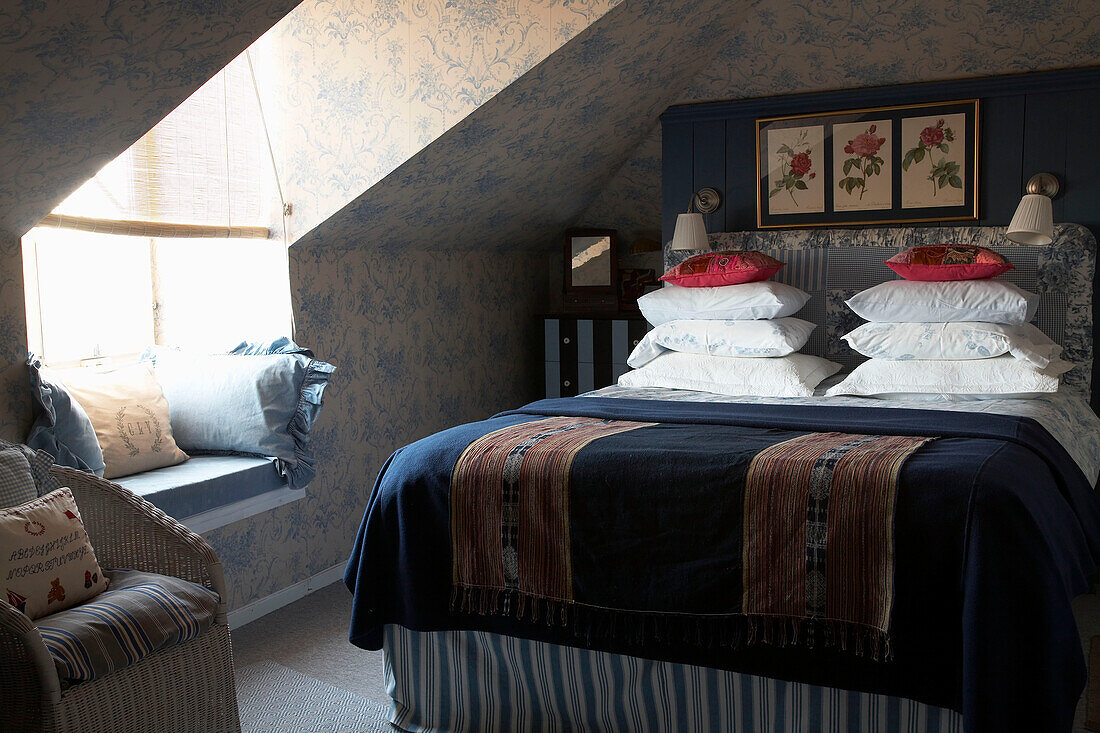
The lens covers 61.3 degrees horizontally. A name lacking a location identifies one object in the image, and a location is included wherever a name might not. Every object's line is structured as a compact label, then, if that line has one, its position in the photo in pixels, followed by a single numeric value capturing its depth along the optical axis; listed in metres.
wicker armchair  1.77
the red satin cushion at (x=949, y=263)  3.21
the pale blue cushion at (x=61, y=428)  2.49
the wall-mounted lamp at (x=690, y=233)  3.90
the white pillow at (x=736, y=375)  3.25
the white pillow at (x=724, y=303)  3.45
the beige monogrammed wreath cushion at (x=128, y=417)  2.81
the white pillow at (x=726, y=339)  3.36
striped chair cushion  1.83
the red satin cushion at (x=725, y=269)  3.57
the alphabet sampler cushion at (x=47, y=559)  1.94
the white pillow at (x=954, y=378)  2.90
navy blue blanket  1.76
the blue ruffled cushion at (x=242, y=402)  3.12
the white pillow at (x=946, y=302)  3.09
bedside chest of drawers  4.51
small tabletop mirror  4.65
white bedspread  2.67
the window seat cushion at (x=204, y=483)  2.73
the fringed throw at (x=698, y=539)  1.92
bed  1.80
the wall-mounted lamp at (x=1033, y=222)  3.20
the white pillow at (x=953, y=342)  2.98
